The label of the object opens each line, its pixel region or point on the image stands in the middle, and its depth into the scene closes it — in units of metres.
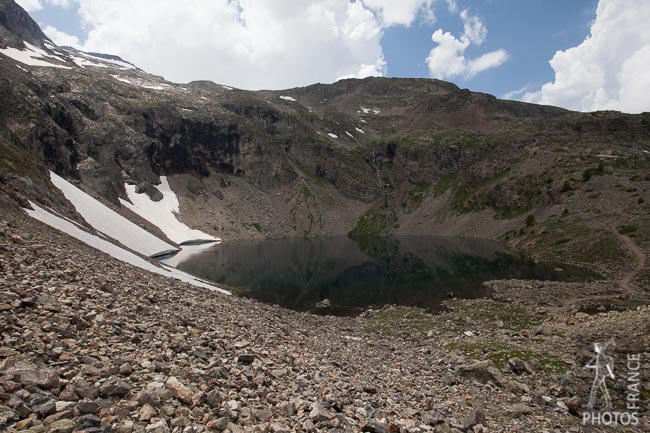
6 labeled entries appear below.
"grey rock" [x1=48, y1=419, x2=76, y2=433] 6.67
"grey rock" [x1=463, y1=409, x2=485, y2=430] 13.59
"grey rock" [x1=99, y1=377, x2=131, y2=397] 8.38
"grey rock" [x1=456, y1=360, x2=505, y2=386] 19.06
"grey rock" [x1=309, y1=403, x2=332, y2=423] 10.67
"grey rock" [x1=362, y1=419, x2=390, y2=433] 11.05
